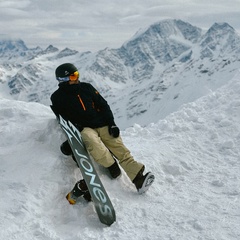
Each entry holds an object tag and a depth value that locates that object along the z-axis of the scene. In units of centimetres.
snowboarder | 695
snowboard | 595
